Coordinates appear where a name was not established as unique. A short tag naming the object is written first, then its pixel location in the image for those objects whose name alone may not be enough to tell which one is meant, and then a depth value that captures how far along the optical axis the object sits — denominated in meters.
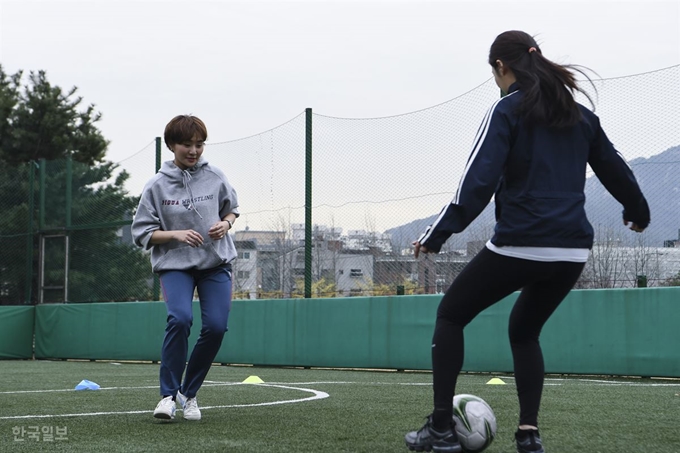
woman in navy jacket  3.34
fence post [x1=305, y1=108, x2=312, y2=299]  12.11
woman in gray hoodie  4.95
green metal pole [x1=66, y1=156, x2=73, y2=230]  16.50
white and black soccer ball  3.57
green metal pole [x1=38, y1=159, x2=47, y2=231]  16.77
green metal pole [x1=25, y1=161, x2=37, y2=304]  16.88
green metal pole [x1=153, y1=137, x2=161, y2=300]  14.58
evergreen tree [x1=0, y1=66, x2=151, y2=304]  15.77
